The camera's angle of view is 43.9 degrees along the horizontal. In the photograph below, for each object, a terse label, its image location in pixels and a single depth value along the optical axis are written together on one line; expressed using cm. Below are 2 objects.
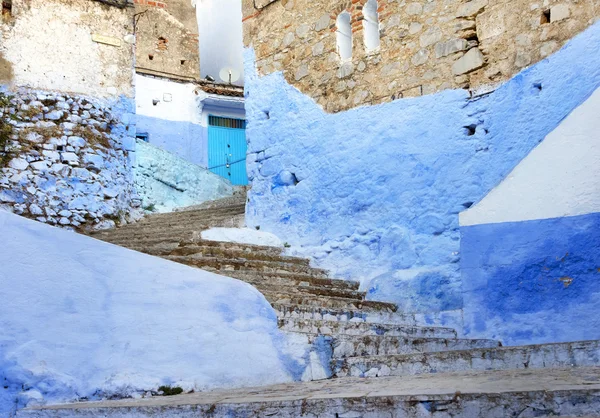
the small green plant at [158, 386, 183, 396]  392
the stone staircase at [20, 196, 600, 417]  261
